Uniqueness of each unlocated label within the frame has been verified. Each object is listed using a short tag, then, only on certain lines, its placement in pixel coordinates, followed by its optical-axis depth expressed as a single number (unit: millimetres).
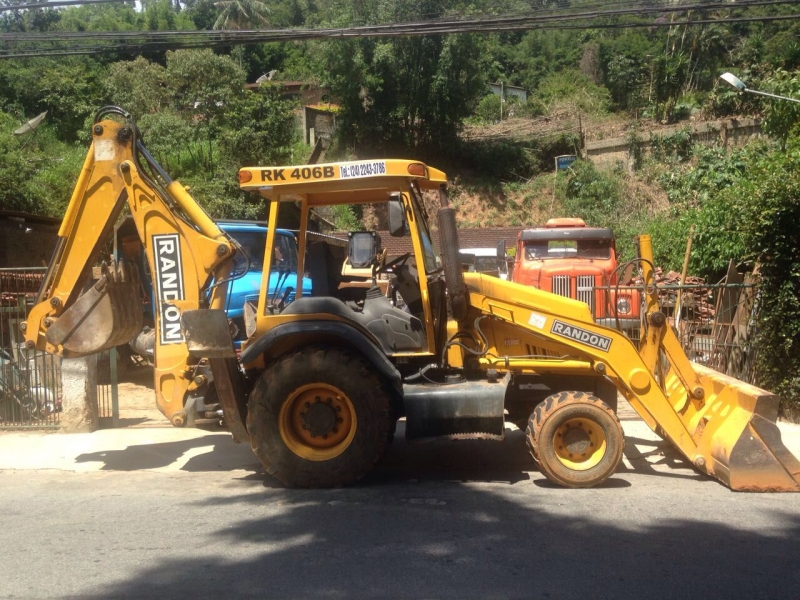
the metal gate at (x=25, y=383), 9773
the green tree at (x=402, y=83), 35906
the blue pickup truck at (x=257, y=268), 7562
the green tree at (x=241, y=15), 53000
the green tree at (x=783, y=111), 16844
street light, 15852
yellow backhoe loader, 6629
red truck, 12266
